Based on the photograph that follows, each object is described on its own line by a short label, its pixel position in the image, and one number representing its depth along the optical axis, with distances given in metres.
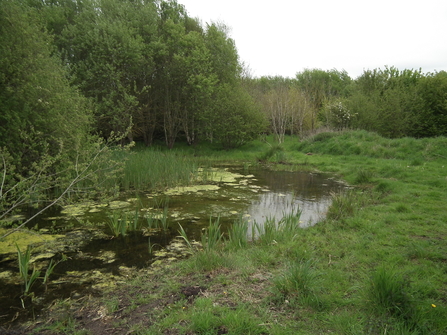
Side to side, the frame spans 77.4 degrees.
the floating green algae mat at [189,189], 8.94
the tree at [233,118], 20.06
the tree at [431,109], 19.95
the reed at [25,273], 3.40
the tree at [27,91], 5.64
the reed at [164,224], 5.55
